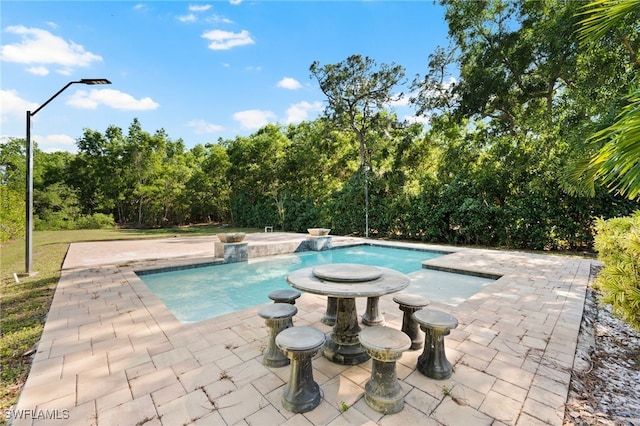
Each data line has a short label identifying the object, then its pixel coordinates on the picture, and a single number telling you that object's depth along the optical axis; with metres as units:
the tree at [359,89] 15.12
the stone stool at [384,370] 1.83
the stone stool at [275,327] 2.43
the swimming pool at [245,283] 4.95
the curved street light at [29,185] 5.32
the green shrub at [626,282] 2.60
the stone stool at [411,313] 2.75
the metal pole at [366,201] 12.52
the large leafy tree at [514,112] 7.50
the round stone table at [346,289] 2.37
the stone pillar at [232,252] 7.68
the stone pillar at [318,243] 10.02
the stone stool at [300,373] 1.86
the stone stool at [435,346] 2.24
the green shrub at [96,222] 21.74
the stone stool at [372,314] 3.28
